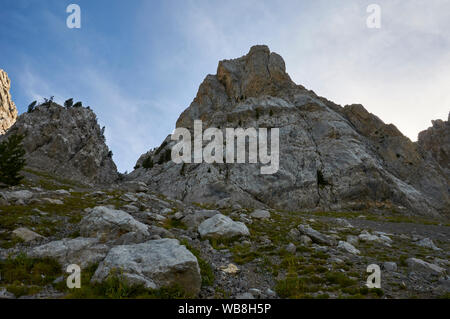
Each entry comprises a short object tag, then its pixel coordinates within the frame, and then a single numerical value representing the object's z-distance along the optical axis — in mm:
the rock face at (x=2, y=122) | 192000
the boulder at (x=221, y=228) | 17016
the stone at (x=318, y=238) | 16922
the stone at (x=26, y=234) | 13039
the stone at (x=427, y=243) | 19547
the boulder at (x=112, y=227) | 12725
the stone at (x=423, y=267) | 12068
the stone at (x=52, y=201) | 21591
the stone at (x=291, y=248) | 14736
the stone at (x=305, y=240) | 16766
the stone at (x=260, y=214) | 26706
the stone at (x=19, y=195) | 20703
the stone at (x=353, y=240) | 18647
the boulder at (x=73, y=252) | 10422
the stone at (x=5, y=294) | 7518
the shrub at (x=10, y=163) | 34188
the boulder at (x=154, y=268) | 8625
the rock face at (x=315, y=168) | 57531
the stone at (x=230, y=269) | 11299
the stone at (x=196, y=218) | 19688
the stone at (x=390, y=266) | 12133
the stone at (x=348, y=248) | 15331
